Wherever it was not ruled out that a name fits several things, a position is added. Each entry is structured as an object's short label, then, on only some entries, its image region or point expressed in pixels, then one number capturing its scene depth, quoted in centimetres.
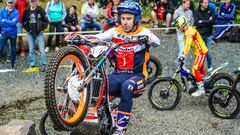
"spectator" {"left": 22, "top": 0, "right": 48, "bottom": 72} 1107
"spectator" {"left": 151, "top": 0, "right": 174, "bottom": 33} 1468
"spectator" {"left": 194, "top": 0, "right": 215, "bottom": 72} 1083
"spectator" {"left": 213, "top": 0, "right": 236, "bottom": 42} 1410
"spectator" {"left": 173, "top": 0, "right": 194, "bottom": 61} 1244
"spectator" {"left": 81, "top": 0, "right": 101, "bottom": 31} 1348
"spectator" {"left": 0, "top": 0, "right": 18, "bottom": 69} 1104
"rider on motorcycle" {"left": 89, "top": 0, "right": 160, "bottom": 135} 542
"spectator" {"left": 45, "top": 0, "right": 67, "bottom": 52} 1269
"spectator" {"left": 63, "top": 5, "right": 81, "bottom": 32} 1326
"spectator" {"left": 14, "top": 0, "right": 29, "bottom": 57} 1259
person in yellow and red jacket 833
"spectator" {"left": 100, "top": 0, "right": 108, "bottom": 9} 1599
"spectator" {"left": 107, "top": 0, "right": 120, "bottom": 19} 1328
